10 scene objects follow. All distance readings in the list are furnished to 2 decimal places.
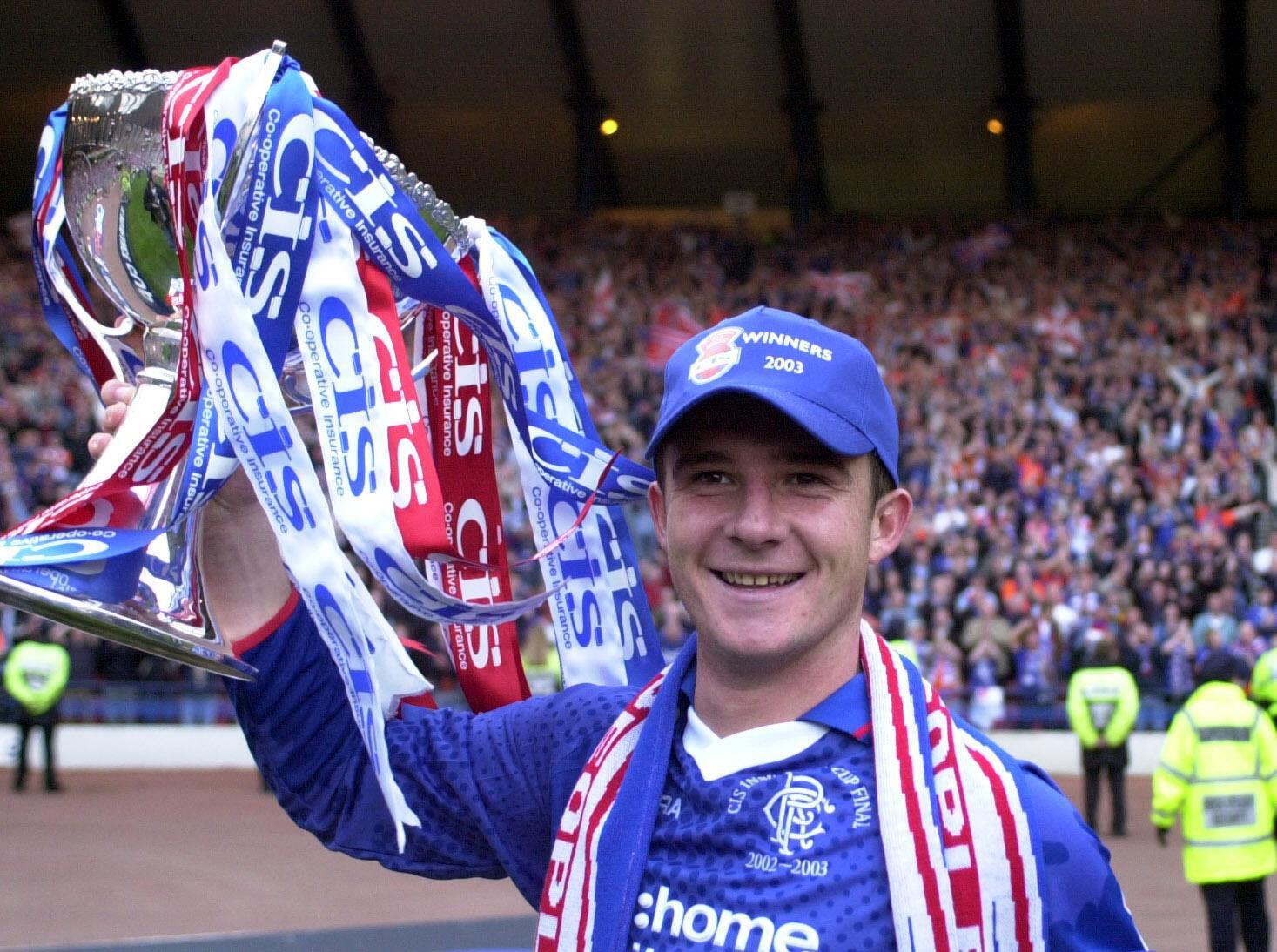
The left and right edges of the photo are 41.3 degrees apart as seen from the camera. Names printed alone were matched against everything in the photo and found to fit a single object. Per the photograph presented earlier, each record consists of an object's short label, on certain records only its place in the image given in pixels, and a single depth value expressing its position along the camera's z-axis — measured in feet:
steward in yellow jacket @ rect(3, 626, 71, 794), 44.55
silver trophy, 6.86
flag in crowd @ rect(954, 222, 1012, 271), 74.43
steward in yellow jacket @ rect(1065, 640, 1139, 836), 39.63
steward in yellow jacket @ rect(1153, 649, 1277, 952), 24.90
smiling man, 5.96
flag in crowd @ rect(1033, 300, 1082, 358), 64.90
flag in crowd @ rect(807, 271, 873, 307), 69.72
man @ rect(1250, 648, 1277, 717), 28.58
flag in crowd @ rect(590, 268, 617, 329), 67.05
